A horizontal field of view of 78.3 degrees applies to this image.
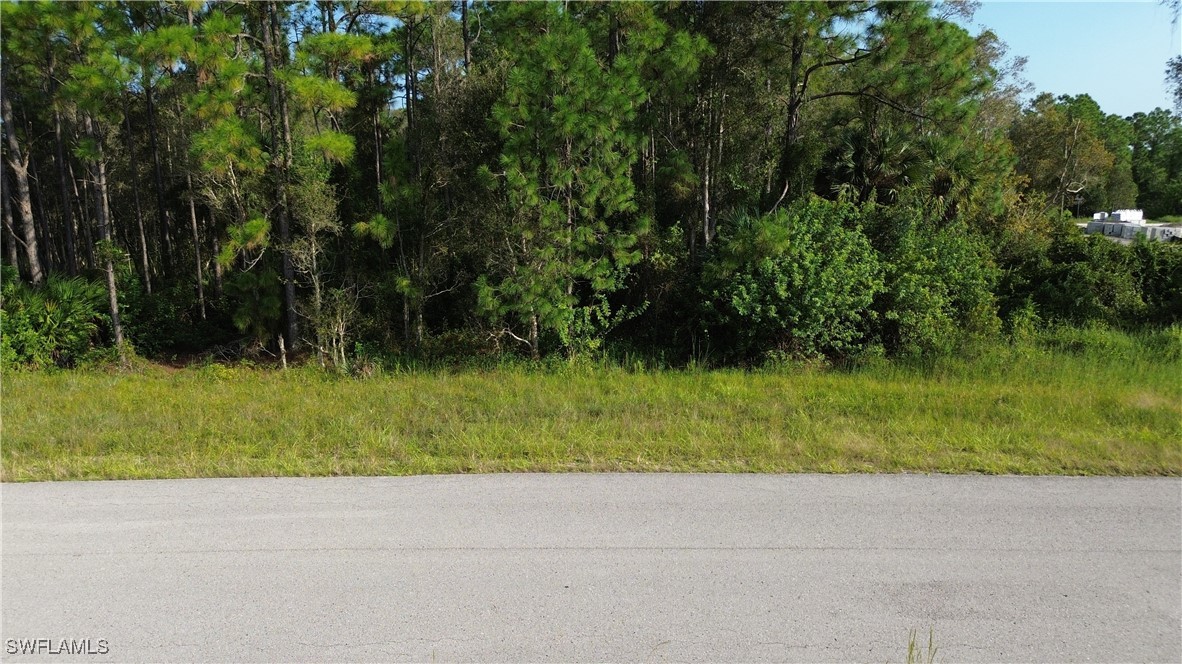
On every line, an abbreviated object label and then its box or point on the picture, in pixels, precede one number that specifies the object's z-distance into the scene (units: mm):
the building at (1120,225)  30477
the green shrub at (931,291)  12000
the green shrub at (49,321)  12484
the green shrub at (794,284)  11570
